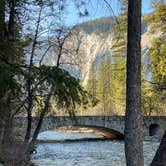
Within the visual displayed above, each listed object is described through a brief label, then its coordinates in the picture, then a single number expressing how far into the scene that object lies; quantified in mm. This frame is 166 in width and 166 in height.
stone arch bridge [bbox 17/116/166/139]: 55084
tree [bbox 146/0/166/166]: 39156
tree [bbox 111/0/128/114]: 54269
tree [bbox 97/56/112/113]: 76625
